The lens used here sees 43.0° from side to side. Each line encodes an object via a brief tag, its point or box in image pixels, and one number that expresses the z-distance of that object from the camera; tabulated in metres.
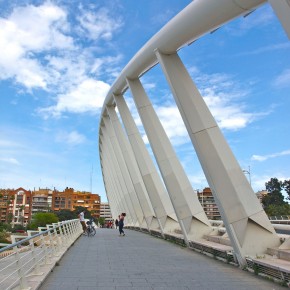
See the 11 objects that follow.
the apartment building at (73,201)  146.75
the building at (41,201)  150.75
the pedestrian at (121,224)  18.55
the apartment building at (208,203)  105.03
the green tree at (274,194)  66.44
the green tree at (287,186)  65.01
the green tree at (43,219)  64.60
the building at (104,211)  166.05
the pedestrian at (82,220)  19.37
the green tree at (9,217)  107.06
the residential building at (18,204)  142.25
